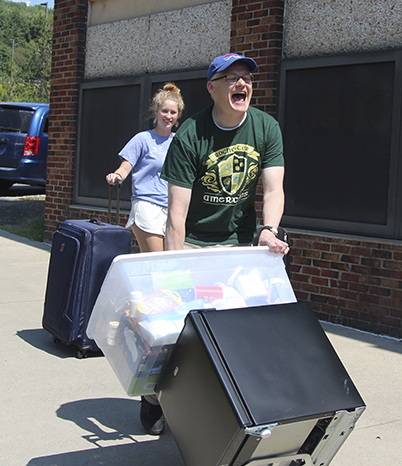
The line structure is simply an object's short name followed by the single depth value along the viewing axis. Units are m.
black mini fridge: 2.22
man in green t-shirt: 3.22
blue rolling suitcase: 4.53
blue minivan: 12.32
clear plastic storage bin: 2.56
